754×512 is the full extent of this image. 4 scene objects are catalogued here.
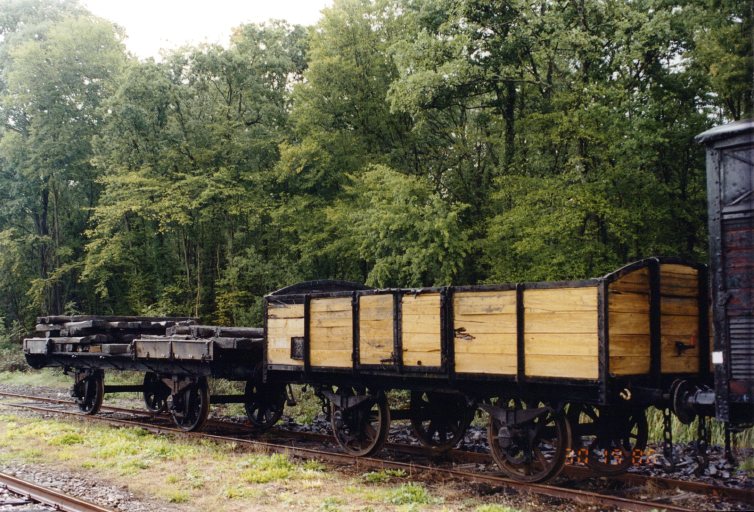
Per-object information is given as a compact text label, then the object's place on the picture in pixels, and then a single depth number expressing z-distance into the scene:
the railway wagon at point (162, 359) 10.97
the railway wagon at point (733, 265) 5.84
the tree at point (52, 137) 29.42
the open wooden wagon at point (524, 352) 6.81
